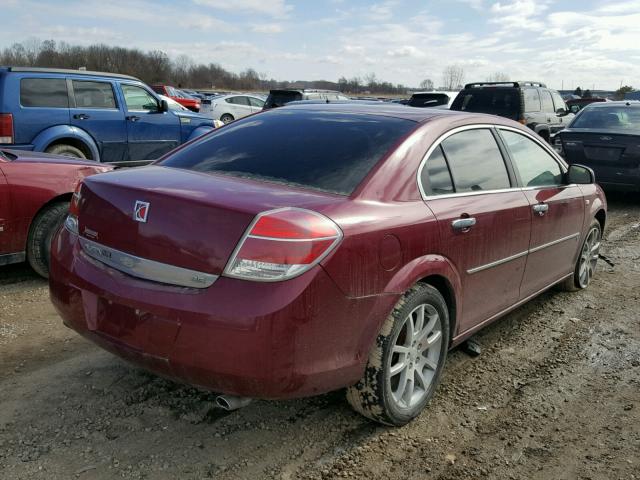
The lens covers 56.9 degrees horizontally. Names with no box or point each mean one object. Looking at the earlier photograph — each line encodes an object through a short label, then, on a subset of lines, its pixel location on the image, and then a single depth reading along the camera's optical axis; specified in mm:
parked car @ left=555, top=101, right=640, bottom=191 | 8805
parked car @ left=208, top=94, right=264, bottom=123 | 24250
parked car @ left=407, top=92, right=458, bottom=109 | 15848
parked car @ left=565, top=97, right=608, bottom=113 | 26141
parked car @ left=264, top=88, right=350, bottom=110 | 16884
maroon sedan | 2346
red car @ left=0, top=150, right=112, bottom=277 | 4711
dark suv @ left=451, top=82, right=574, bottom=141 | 13070
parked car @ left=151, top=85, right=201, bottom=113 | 27992
